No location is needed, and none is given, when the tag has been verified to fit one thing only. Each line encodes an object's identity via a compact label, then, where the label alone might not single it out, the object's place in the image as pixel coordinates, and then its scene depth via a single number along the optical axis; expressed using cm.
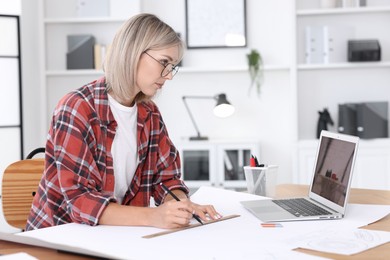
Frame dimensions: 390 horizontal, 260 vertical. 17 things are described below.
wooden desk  131
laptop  168
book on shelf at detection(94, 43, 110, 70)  459
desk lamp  412
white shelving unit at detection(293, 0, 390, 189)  456
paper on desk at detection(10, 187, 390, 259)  132
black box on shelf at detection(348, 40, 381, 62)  437
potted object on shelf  455
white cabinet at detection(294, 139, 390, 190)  427
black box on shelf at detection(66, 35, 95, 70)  459
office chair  201
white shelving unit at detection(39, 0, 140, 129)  477
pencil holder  210
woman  164
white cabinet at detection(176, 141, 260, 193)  442
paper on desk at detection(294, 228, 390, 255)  135
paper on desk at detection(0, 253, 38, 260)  128
